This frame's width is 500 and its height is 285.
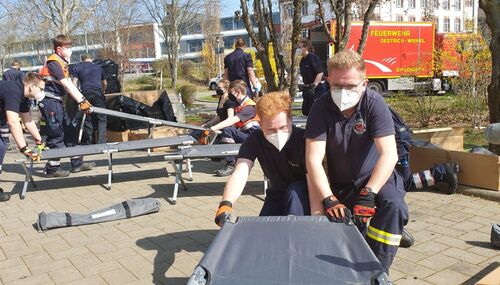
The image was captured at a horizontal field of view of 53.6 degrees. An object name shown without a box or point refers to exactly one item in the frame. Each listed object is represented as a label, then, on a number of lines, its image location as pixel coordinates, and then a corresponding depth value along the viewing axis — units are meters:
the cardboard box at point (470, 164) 5.13
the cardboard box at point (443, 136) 6.48
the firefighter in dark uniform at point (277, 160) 3.09
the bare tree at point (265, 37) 9.36
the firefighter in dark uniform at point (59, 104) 7.03
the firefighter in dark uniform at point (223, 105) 6.72
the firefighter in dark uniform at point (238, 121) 6.48
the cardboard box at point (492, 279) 2.54
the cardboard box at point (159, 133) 9.45
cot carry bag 4.82
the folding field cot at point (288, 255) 2.22
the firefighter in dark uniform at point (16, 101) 5.68
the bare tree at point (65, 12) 28.52
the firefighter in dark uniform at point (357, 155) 2.84
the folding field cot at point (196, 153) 5.59
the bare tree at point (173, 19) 33.78
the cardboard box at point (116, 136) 10.01
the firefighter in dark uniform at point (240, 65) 8.68
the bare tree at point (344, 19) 8.22
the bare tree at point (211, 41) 44.18
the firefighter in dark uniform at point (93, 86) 8.43
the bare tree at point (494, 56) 6.02
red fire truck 21.84
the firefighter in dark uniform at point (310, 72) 8.98
